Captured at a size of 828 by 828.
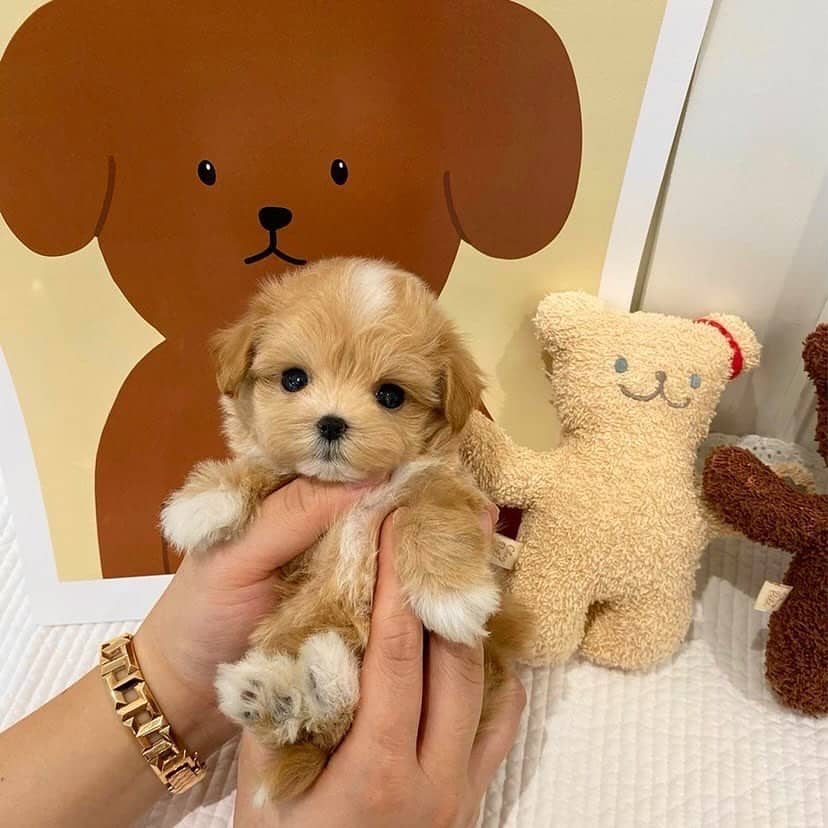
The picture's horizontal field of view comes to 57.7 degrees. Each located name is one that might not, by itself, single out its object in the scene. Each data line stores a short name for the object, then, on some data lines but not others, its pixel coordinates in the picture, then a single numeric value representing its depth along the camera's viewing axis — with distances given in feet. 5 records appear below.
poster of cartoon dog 0.92
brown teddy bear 1.02
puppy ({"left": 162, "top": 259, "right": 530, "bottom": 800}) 0.76
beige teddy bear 1.05
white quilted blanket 1.03
